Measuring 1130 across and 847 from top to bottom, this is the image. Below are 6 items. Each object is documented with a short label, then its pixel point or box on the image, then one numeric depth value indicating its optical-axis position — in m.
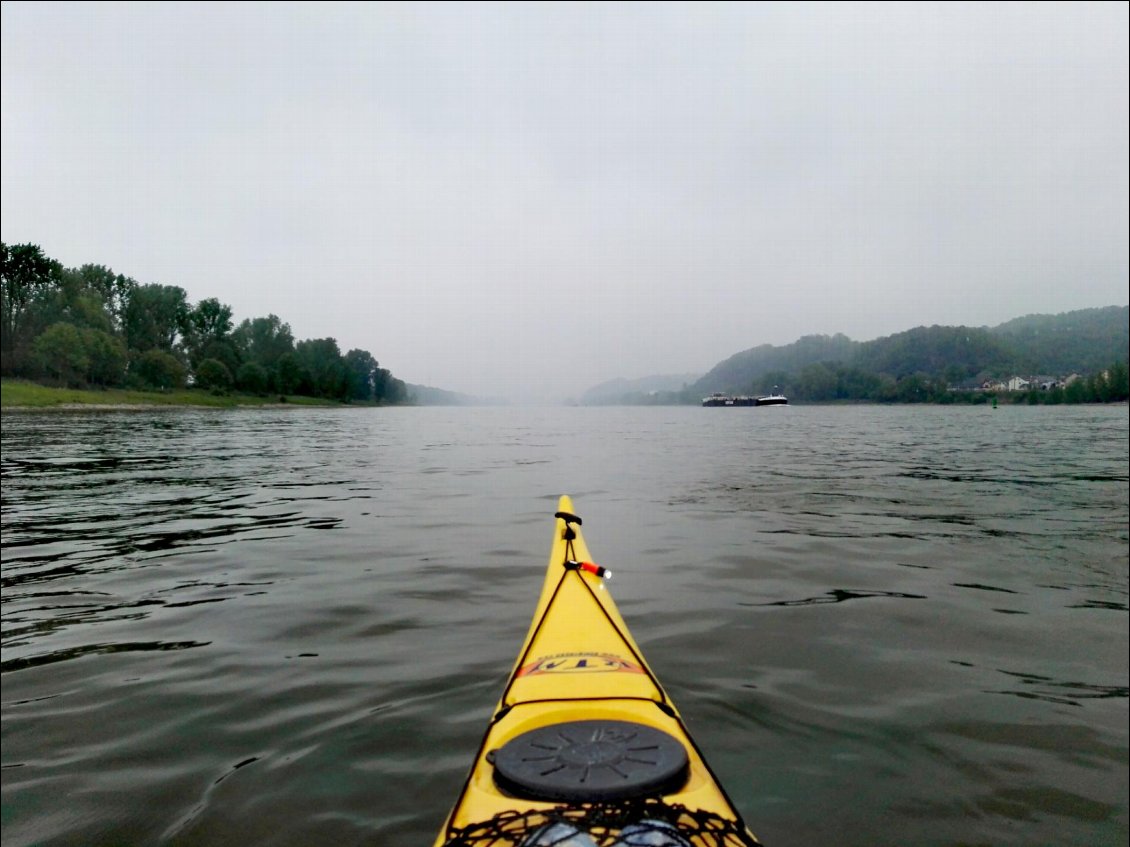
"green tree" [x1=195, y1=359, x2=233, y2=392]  64.31
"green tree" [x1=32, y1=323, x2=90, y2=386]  30.15
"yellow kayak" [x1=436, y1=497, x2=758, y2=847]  2.44
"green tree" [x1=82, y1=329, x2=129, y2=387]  36.31
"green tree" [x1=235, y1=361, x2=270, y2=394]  89.62
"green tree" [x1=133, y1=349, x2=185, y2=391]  43.03
